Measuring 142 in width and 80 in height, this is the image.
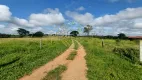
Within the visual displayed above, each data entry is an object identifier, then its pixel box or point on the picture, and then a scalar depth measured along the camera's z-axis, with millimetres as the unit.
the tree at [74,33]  57900
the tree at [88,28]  50661
